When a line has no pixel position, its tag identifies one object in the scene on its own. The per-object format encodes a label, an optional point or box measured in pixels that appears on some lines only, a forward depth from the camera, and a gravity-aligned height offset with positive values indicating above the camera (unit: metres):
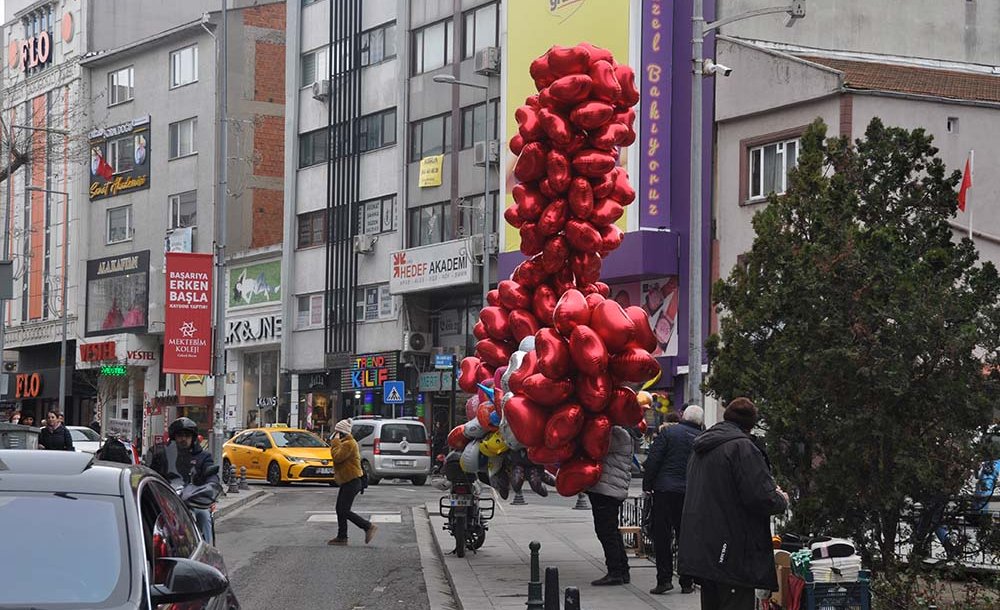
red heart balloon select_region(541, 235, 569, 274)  16.95 +1.37
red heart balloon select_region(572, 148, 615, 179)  16.86 +2.34
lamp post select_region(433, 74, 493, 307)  43.72 +4.93
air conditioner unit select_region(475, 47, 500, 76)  47.34 +9.61
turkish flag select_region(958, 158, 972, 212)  33.06 +4.22
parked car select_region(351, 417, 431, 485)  38.72 -1.70
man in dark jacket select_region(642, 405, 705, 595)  14.06 -0.84
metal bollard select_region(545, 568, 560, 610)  9.79 -1.30
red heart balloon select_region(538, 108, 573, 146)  16.84 +2.71
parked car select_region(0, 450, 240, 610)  6.00 -0.66
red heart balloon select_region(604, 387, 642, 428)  15.34 -0.25
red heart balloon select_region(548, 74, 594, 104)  16.80 +3.11
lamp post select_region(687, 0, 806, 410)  19.86 +2.45
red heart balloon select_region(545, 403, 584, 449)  15.12 -0.42
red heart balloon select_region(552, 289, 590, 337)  15.30 +0.65
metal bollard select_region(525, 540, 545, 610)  9.52 -1.35
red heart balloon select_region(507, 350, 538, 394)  15.37 +0.08
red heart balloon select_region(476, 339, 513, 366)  17.72 +0.33
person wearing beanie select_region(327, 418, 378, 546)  19.69 -1.14
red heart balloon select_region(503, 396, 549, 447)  15.27 -0.37
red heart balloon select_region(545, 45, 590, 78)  17.06 +3.47
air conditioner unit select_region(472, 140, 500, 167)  46.56 +6.80
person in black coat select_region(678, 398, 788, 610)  9.14 -0.82
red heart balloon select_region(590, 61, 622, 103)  16.95 +3.21
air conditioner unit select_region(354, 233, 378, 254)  53.97 +4.63
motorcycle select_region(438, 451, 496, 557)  18.03 -1.49
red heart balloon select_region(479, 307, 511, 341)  17.66 +0.64
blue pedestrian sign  47.41 -0.41
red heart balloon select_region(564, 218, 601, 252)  16.83 +1.55
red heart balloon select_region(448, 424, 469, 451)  17.61 -0.66
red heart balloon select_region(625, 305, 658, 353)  15.23 +0.49
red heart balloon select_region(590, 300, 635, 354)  15.09 +0.53
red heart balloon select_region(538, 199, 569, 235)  16.94 +1.76
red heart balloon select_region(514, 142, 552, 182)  17.02 +2.37
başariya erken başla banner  28.84 +1.15
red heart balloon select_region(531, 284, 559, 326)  17.09 +0.85
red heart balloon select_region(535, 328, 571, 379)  15.11 +0.23
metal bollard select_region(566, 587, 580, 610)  8.86 -1.22
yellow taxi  37.97 -1.87
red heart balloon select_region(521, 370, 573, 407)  15.11 -0.08
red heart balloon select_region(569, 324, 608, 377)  14.95 +0.29
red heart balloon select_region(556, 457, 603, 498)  15.21 -0.91
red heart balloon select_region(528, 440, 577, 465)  15.29 -0.71
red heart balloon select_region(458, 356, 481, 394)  18.24 +0.06
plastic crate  9.30 -1.25
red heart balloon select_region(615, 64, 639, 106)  17.27 +3.26
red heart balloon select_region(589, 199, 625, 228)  16.97 +1.82
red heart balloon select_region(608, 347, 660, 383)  15.15 +0.17
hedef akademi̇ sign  48.31 +3.56
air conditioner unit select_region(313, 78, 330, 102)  57.25 +10.51
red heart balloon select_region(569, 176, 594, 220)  16.84 +1.96
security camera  20.44 +4.09
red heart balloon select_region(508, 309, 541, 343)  17.16 +0.61
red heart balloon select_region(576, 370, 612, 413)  15.11 -0.09
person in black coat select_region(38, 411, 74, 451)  26.03 -1.00
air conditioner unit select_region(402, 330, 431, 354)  51.72 +1.23
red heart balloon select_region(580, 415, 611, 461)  15.26 -0.53
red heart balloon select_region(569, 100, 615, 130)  16.81 +2.84
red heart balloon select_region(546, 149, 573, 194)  16.88 +2.24
